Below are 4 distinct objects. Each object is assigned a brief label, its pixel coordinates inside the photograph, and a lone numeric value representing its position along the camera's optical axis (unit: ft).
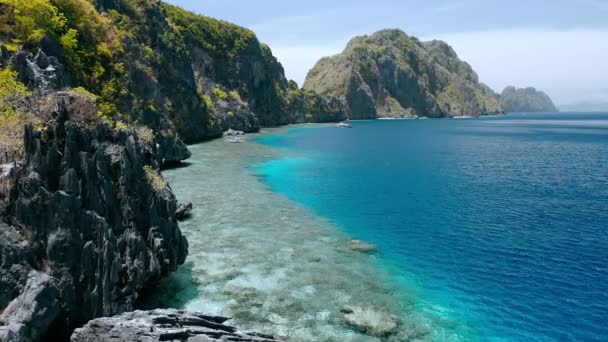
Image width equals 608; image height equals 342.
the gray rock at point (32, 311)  49.78
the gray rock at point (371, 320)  73.35
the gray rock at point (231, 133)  426.80
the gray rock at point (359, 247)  114.42
